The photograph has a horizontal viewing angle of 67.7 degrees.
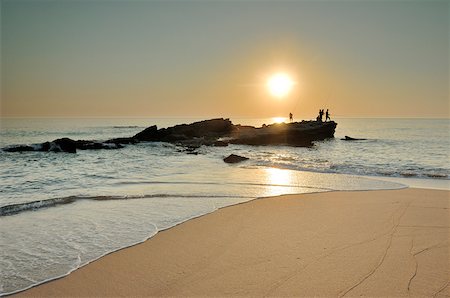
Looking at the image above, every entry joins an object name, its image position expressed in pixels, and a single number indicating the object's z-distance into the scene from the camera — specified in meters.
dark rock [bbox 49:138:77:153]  28.52
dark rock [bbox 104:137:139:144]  38.75
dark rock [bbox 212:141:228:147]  37.93
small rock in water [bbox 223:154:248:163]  21.00
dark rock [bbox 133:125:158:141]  45.12
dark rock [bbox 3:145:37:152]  28.48
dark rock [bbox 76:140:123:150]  32.50
